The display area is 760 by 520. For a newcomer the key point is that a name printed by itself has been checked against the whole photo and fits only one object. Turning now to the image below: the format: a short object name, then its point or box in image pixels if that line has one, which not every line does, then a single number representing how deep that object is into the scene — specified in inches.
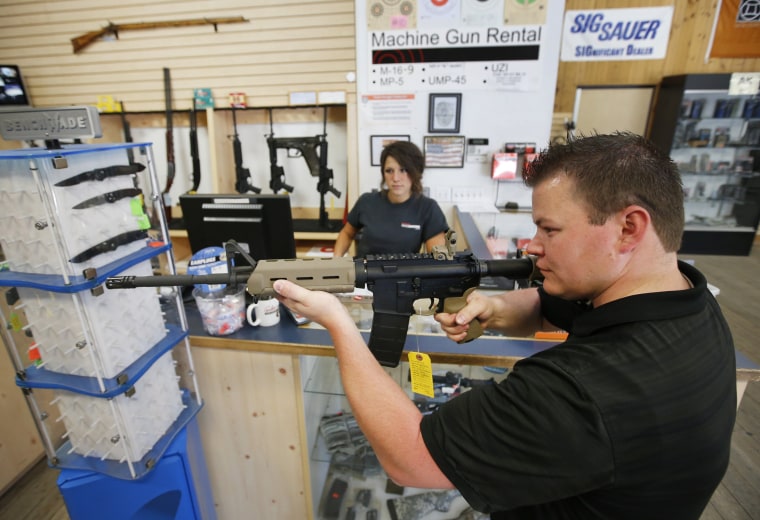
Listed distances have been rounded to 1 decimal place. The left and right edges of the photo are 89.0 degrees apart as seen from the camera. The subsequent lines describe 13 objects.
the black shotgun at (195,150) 134.6
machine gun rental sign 114.7
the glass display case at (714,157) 175.8
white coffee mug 53.3
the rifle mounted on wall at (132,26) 124.8
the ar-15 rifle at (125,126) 139.0
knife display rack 35.4
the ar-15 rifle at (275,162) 126.3
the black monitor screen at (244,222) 60.0
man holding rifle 22.9
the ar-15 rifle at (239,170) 134.0
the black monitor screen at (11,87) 133.0
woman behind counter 94.0
